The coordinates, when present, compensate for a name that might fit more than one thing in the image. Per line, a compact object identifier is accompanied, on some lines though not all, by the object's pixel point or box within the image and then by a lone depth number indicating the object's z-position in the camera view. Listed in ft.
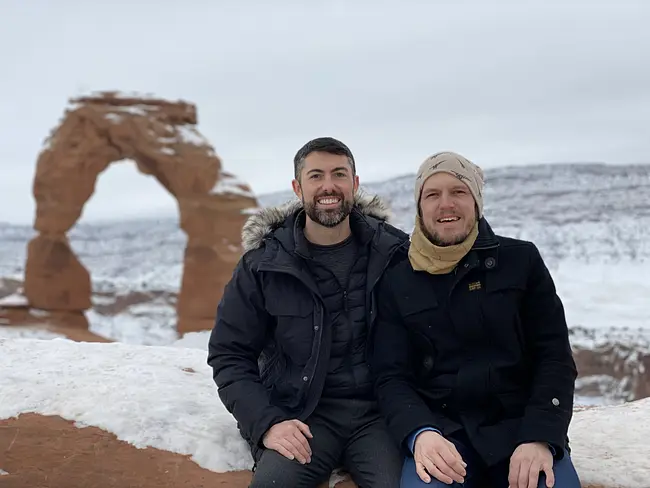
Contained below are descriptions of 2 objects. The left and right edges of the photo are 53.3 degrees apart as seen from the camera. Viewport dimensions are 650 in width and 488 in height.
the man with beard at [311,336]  8.83
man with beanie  8.20
